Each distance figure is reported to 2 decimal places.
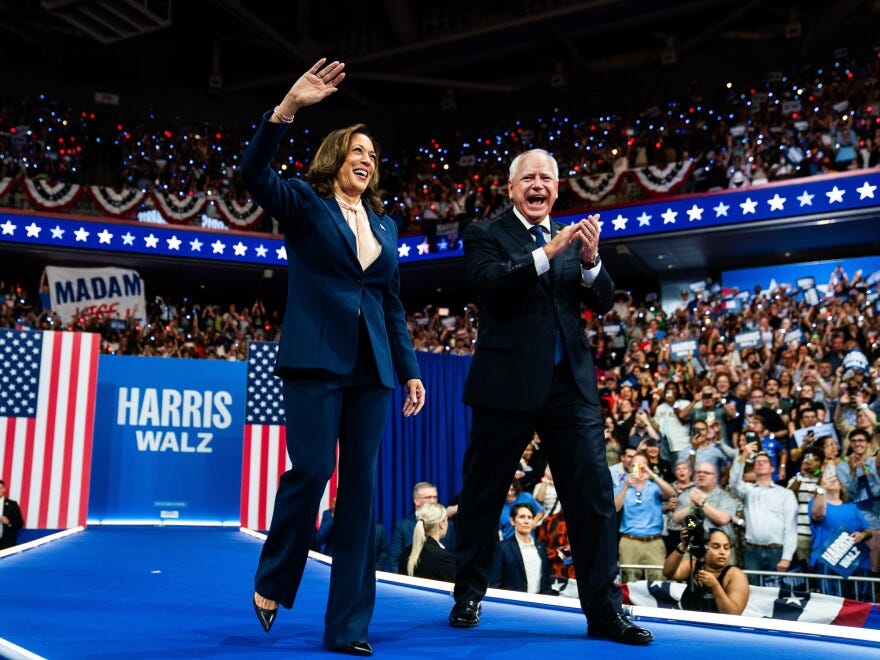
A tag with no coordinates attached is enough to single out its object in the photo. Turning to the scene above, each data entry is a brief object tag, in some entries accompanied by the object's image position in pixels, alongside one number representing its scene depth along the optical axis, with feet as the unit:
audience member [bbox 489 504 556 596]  16.33
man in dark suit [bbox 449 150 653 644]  8.34
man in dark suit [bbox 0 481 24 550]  24.52
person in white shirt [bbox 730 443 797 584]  20.26
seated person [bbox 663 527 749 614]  14.76
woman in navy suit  7.38
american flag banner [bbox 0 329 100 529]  28.14
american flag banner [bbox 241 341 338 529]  30.83
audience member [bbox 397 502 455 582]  17.78
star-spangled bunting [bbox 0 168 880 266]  40.88
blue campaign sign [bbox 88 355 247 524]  32.73
